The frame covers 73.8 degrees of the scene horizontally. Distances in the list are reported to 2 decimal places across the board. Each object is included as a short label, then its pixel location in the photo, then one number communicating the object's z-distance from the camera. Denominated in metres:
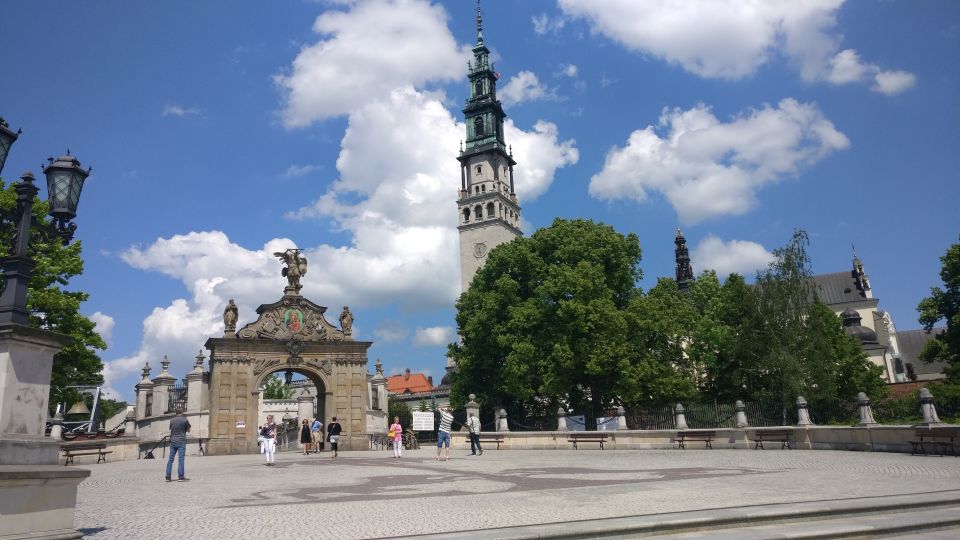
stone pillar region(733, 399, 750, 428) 25.52
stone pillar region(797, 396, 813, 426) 23.06
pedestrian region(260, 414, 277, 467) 21.42
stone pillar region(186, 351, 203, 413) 34.16
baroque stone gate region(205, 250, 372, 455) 33.84
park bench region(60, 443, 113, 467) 23.94
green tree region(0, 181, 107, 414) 26.12
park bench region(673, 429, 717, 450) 25.25
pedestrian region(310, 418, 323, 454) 30.63
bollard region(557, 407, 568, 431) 31.32
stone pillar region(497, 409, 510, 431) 32.29
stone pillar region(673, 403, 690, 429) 27.30
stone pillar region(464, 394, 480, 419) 32.06
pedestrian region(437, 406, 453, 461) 22.98
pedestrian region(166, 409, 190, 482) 16.11
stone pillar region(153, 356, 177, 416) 34.66
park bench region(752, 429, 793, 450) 23.19
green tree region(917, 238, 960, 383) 43.81
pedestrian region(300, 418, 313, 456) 28.36
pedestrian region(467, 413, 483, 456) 26.38
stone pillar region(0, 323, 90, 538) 6.42
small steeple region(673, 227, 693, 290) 81.69
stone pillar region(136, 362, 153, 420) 35.25
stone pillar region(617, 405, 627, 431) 29.52
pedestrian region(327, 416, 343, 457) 26.09
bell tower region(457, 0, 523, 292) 83.69
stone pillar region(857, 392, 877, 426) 21.19
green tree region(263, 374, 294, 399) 88.69
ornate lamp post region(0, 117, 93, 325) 7.04
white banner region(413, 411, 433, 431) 37.78
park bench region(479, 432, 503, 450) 31.48
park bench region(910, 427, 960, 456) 17.28
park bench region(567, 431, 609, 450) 27.97
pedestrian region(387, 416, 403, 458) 24.89
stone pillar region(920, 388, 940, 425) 18.22
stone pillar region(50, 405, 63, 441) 25.22
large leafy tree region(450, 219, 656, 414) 34.56
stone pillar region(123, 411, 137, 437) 36.46
